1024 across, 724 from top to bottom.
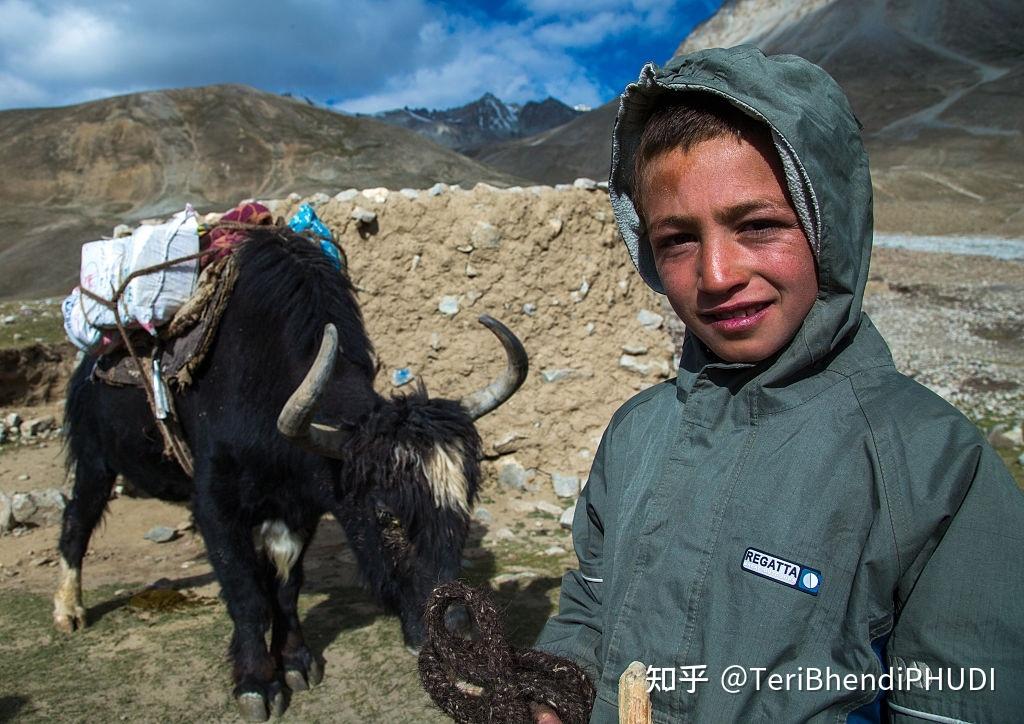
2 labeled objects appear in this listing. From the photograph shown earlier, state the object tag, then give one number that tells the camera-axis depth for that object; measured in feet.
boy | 2.72
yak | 8.61
